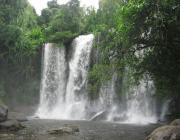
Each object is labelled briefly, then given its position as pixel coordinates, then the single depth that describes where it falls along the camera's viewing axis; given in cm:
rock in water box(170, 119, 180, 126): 846
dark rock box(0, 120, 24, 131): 1085
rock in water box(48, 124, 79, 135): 1016
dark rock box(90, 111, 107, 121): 1542
